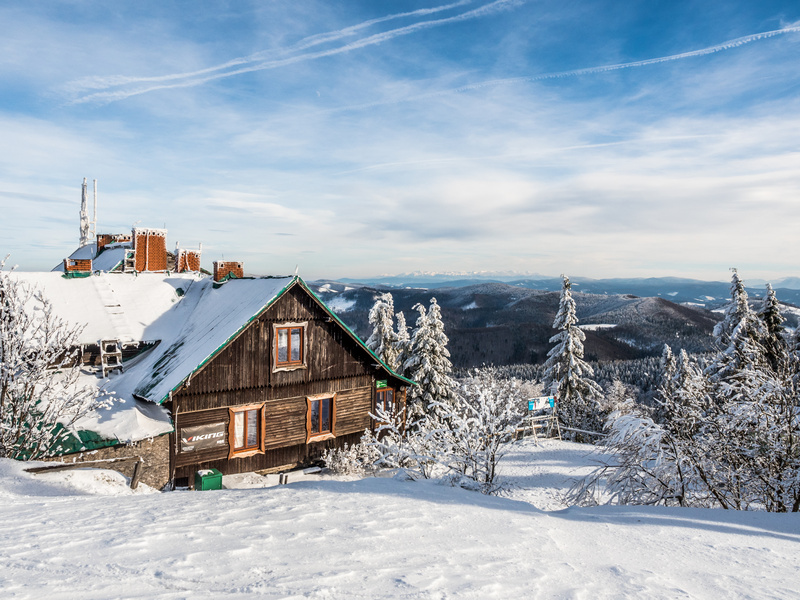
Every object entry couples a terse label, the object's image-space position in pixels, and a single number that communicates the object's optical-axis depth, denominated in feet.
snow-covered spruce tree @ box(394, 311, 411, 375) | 105.94
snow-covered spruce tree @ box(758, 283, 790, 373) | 94.03
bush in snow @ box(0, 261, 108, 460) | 36.35
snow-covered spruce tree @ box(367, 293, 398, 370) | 103.65
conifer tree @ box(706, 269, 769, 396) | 86.93
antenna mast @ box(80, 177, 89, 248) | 159.22
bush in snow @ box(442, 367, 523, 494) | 38.60
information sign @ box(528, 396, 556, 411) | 74.74
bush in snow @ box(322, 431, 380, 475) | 57.57
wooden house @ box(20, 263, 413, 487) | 51.34
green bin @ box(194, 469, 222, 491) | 49.16
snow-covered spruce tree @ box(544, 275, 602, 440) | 119.14
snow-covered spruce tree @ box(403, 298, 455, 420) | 98.22
